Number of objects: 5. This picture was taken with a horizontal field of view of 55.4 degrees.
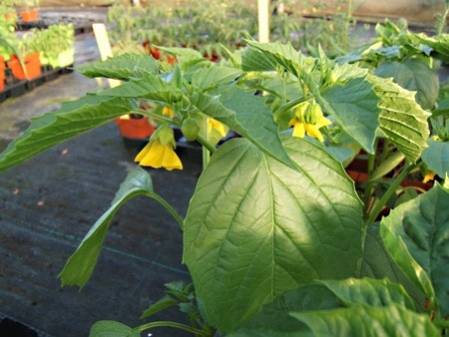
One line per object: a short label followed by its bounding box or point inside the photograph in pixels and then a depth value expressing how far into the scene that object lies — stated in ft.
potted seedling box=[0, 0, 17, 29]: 9.82
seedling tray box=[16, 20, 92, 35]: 17.97
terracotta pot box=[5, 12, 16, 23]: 10.68
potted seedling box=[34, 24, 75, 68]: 11.50
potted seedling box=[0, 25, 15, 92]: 9.52
